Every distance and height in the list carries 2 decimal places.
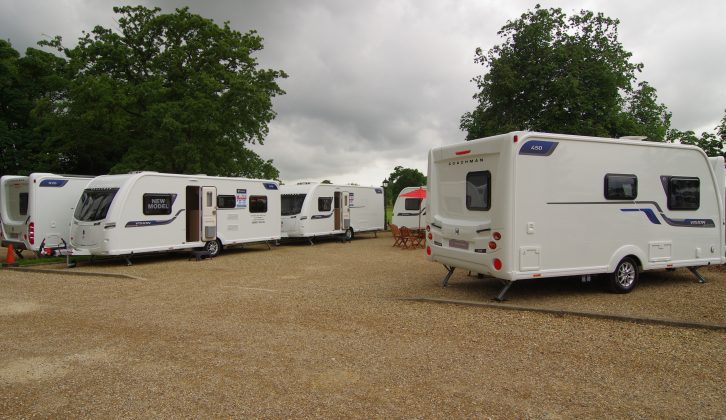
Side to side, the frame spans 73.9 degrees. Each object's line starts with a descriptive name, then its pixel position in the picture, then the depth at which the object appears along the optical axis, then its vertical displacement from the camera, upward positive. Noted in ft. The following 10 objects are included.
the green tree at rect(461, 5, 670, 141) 63.98 +17.19
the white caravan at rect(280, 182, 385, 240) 61.11 -0.21
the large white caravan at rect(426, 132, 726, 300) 23.61 -0.03
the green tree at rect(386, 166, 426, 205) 263.08 +16.69
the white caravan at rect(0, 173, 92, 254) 42.65 +0.09
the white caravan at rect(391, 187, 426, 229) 68.44 -0.17
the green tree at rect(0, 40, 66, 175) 83.92 +20.54
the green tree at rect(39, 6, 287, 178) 66.95 +16.28
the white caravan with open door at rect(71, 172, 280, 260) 39.88 -0.41
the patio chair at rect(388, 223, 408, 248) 58.08 -3.41
